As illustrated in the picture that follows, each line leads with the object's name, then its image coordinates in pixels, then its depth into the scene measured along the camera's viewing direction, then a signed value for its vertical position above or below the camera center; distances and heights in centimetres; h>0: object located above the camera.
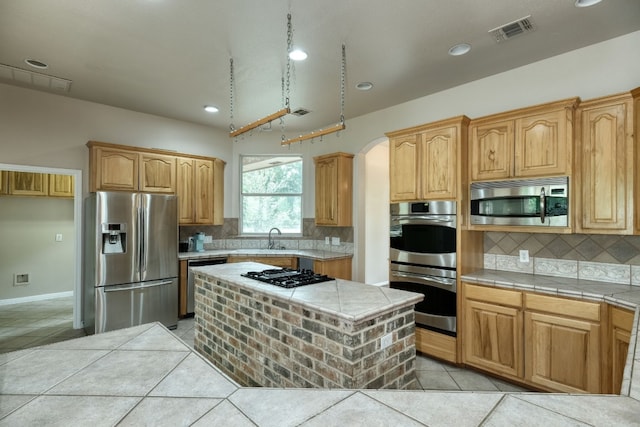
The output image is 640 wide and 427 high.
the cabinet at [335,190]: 475 +36
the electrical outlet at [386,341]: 186 -73
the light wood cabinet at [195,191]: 475 +35
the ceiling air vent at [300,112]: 447 +142
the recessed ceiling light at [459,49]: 279 +143
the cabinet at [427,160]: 317 +56
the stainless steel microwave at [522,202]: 268 +10
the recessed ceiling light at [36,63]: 309 +145
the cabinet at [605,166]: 244 +37
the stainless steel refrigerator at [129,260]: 377 -55
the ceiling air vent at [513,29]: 247 +143
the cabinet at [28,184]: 516 +50
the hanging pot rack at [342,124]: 269 +73
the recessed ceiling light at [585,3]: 221 +142
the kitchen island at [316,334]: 176 -74
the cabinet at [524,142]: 266 +62
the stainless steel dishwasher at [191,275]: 449 -83
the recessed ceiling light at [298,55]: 290 +144
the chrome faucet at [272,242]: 537 -46
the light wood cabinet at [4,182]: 508 +51
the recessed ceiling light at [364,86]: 361 +143
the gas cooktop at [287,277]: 237 -49
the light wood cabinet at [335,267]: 443 -74
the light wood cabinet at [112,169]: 404 +58
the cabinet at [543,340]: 230 -98
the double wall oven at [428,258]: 315 -45
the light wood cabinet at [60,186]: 548 +49
